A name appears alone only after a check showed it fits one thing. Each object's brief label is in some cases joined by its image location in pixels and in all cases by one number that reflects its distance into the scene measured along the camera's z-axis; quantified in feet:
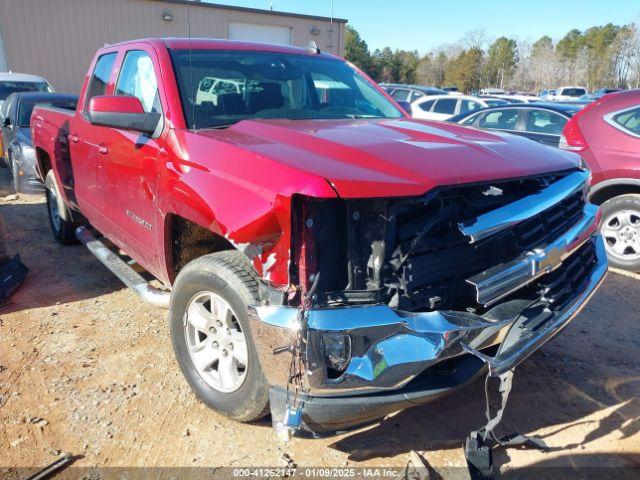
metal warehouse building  58.90
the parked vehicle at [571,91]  98.94
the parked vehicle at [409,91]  52.26
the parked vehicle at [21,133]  25.80
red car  16.60
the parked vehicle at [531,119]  22.76
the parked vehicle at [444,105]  40.32
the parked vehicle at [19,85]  35.94
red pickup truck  6.64
